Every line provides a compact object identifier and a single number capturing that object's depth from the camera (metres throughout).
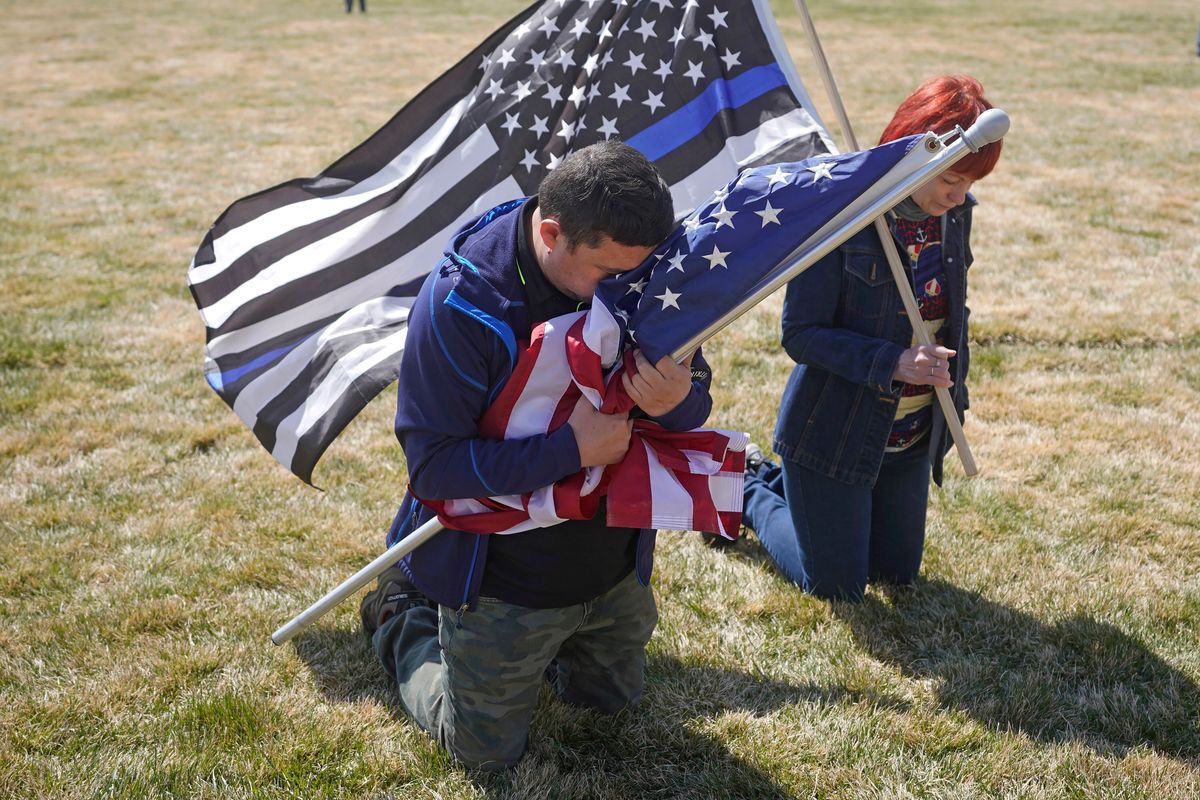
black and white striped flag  3.92
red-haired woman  3.41
